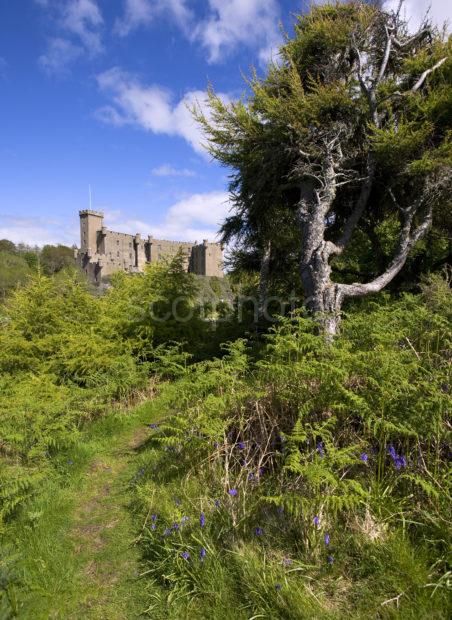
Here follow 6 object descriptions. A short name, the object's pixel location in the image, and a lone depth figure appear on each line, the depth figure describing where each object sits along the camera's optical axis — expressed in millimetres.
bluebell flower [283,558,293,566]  2580
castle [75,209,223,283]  60500
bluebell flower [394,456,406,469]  2885
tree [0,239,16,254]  69625
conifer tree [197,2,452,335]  7586
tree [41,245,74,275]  60547
